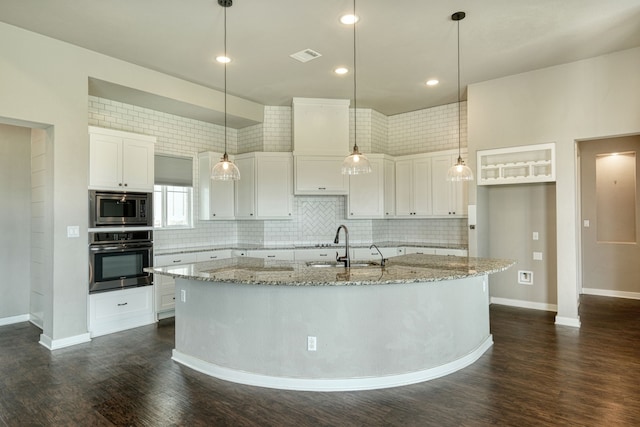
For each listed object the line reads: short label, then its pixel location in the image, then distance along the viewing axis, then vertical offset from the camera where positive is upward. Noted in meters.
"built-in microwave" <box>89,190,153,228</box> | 4.70 +0.17
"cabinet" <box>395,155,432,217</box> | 6.54 +0.58
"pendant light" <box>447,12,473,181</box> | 4.25 +0.52
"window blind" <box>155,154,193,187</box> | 5.96 +0.82
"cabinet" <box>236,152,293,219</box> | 6.36 +0.57
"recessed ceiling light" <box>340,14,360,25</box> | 3.81 +2.03
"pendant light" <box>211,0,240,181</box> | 3.99 +0.53
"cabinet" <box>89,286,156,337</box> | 4.70 -1.14
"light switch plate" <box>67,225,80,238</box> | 4.41 -0.10
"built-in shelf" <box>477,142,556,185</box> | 5.18 +0.76
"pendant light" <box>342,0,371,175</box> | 3.80 +0.56
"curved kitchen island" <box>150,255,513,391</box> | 3.20 -0.92
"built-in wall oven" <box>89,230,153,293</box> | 4.68 -0.48
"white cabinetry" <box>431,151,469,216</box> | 6.18 +0.47
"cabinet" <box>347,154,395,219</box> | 6.57 +0.47
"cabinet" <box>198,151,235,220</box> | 6.36 +0.48
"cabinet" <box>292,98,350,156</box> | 6.38 +1.57
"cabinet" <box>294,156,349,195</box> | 6.32 +0.75
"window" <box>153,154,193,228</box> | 5.96 +0.46
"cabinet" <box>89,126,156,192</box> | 4.73 +0.80
